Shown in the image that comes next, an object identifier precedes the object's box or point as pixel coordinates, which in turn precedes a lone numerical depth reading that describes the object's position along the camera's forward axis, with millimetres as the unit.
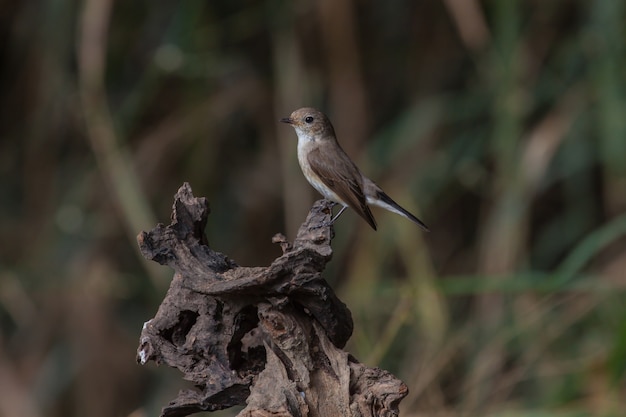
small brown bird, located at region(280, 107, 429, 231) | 6934
